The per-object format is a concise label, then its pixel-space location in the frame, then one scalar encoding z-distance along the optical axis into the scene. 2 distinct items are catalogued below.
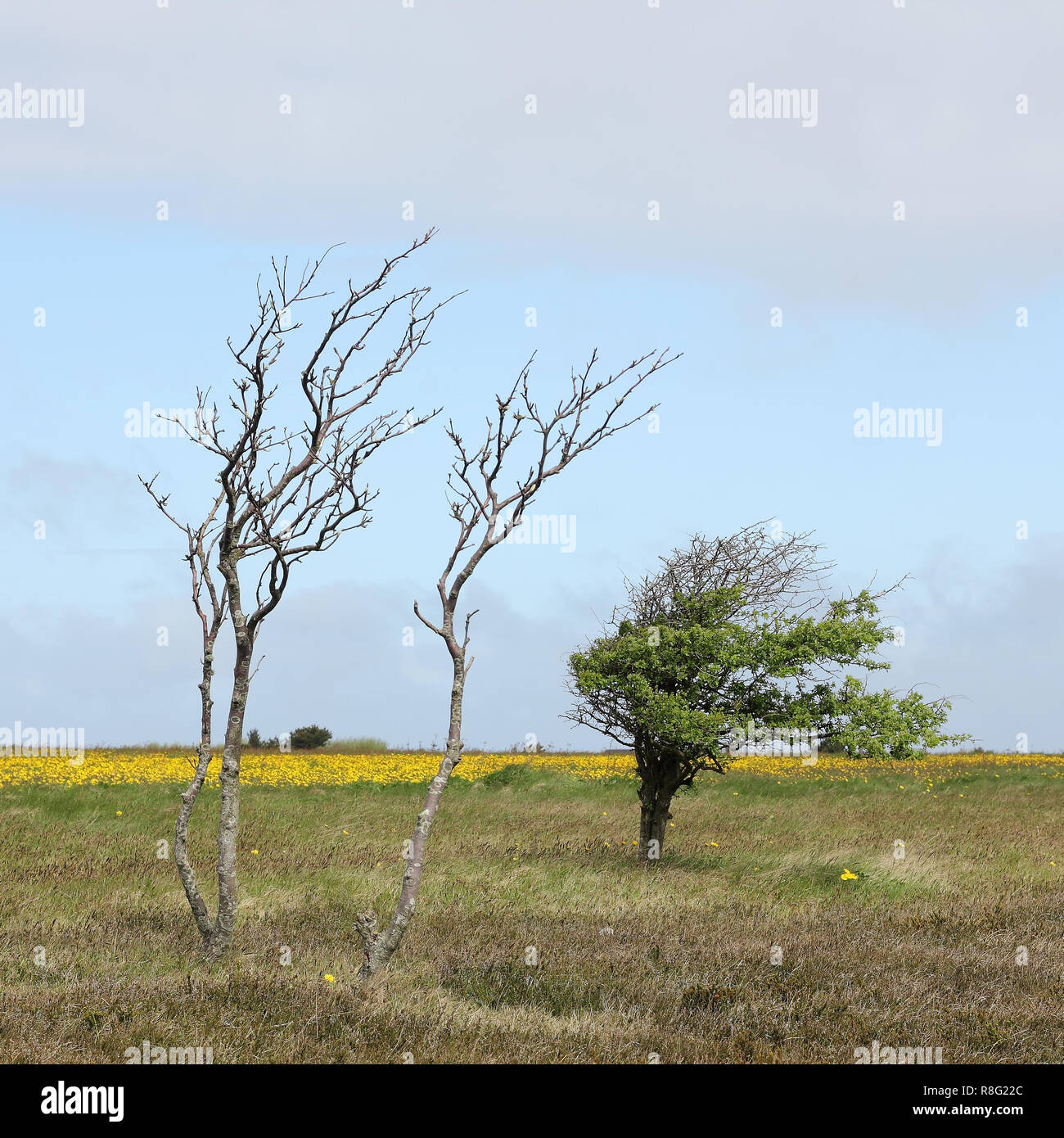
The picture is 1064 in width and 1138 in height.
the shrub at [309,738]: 48.16
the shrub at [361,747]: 46.53
